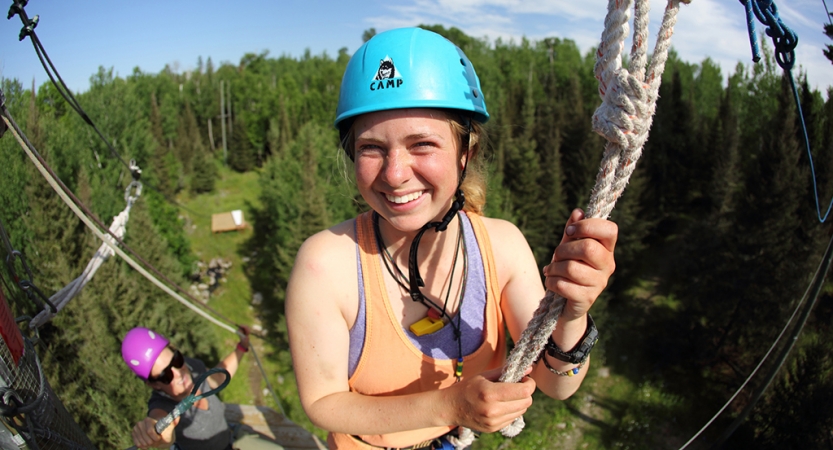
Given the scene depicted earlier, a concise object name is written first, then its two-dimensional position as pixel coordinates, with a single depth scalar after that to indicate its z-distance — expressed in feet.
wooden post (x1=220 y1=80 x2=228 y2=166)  164.31
